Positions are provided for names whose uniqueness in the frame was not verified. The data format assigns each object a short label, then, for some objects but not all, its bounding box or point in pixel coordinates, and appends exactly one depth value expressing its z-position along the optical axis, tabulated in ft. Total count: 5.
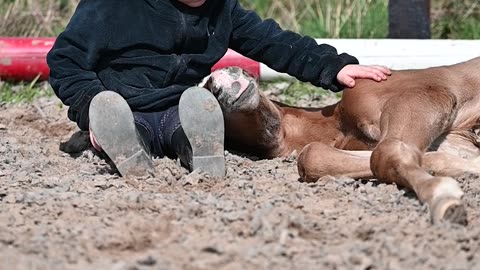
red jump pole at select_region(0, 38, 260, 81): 38.19
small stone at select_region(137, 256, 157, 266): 16.51
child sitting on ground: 24.30
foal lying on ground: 22.90
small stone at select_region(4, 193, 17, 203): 21.63
